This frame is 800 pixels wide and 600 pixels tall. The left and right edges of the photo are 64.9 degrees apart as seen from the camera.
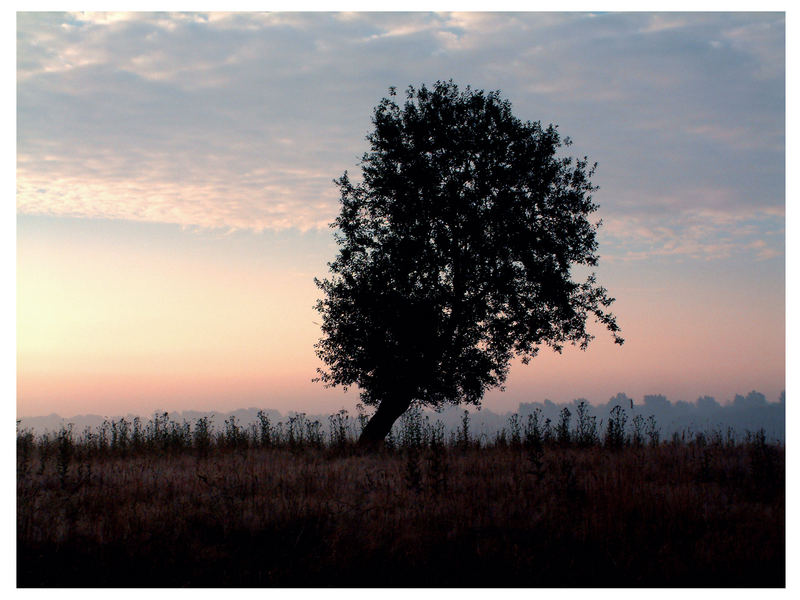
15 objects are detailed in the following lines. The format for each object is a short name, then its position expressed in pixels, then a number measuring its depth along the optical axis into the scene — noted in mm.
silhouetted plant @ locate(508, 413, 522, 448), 19328
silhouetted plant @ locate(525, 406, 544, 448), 18220
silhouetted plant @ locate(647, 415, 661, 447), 18797
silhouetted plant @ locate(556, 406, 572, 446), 19250
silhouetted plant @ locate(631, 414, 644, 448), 18812
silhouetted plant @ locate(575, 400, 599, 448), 19156
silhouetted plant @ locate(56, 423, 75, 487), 12992
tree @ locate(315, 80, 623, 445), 20609
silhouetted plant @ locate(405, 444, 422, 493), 12633
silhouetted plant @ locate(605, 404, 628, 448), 18469
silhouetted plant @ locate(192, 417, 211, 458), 19422
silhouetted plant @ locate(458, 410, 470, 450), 19344
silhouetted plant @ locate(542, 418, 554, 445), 19297
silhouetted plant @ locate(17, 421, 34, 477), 16603
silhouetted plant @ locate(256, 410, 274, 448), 20438
